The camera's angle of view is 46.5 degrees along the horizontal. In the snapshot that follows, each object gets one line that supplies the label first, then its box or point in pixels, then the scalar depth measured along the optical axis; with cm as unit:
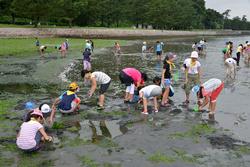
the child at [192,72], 1153
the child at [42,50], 2918
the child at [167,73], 1130
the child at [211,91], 1035
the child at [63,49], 2886
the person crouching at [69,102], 993
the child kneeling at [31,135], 734
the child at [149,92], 1009
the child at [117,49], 3202
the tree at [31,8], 5288
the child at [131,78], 1124
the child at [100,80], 1035
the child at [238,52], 2420
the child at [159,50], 2760
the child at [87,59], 1979
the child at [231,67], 1846
